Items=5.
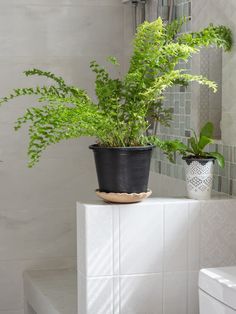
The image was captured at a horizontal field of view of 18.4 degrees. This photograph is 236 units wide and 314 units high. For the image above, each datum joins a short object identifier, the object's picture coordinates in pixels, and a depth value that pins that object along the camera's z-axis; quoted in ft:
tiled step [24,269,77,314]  11.00
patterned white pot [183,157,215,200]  9.08
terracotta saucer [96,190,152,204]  8.71
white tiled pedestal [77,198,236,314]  8.76
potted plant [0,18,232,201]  8.57
